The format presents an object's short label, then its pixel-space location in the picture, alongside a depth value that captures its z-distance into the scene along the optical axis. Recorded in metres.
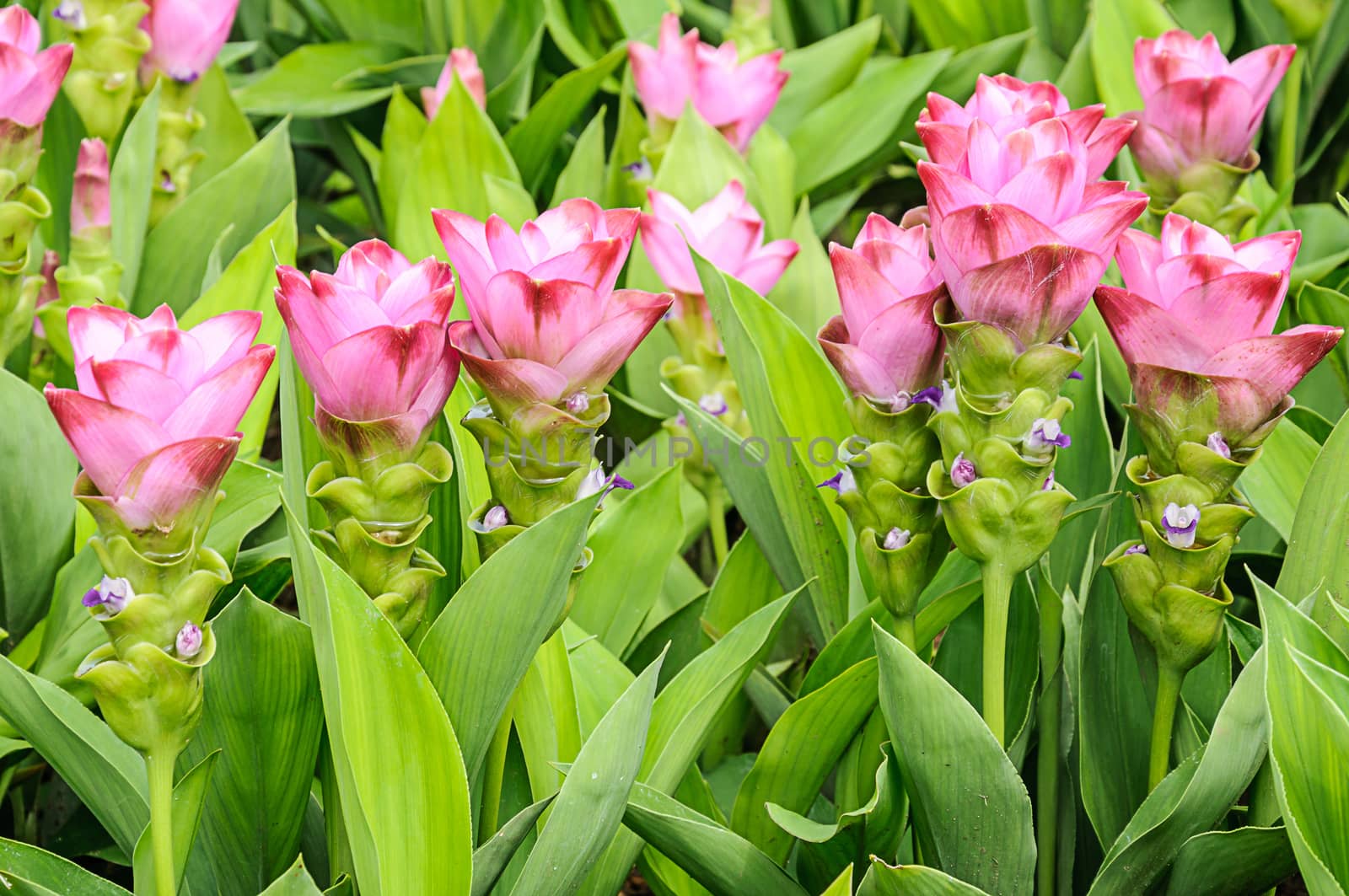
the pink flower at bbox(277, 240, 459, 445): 1.11
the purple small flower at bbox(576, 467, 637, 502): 1.19
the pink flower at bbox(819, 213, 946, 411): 1.17
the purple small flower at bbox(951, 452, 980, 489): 1.16
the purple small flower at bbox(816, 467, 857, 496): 1.23
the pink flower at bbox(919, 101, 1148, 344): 1.13
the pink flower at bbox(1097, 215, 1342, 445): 1.14
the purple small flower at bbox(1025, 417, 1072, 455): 1.15
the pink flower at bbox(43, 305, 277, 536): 1.10
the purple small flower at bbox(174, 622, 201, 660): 1.13
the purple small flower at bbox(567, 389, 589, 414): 1.15
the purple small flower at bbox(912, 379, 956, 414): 1.18
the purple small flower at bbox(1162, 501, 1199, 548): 1.17
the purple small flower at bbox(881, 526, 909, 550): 1.20
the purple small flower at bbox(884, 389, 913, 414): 1.19
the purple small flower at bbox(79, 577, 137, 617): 1.12
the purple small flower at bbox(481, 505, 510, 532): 1.19
